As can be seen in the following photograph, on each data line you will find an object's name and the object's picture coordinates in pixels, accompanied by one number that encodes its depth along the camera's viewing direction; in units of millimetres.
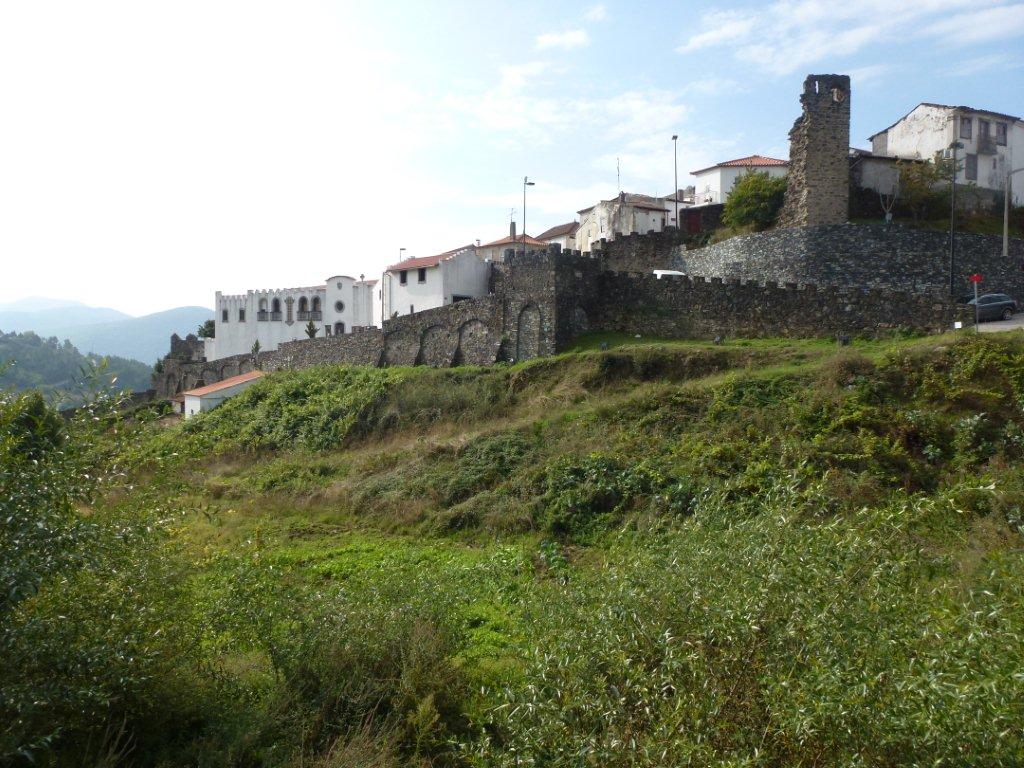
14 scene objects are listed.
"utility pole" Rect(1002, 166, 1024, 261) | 28298
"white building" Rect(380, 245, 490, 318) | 36219
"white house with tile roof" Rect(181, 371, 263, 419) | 36969
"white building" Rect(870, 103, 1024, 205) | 37562
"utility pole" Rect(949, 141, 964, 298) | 26981
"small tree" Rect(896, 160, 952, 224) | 32469
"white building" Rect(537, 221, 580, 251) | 56125
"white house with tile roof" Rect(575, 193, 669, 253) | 46531
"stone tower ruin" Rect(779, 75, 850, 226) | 30422
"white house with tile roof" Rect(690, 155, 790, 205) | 45422
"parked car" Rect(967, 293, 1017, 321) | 24391
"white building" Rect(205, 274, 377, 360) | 55562
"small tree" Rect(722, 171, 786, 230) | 32562
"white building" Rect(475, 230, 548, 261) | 47719
